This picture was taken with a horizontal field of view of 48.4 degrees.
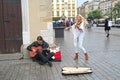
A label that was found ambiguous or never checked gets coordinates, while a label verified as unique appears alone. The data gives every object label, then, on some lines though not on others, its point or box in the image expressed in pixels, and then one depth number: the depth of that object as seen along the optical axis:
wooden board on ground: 3.71
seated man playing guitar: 4.48
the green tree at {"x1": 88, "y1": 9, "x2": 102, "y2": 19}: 51.70
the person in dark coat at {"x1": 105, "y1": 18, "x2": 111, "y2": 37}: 11.02
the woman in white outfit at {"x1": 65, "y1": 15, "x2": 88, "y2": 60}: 4.81
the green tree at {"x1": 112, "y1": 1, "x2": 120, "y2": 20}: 36.78
